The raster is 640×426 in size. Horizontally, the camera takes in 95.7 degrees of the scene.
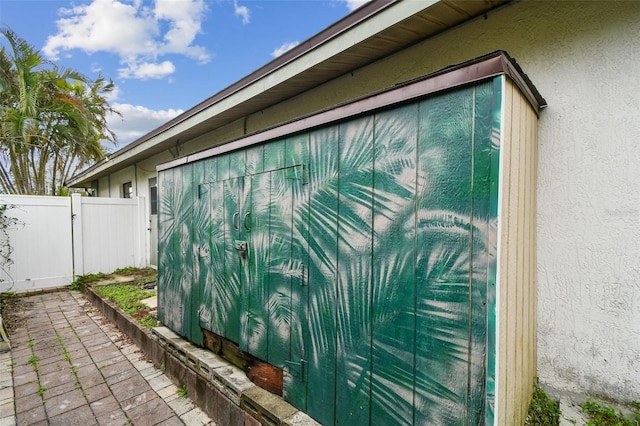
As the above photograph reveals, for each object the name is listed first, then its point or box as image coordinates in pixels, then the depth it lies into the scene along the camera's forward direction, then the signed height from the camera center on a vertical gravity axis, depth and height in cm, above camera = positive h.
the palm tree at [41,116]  698 +233
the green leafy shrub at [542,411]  159 -119
